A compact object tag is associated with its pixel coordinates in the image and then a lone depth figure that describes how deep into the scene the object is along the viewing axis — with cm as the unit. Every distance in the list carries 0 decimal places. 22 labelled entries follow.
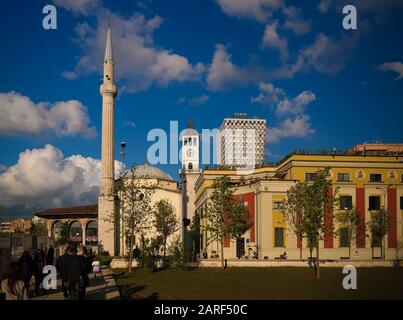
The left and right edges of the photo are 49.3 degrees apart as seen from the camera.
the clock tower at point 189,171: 8156
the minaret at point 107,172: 5516
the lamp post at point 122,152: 4929
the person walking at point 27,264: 1599
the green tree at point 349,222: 4278
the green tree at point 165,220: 5909
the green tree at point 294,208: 4056
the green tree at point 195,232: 6545
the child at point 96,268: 2514
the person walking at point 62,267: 1256
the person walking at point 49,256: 2308
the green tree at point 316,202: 3006
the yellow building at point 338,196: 4400
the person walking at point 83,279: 1268
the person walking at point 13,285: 1032
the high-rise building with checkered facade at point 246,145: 19062
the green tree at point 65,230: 7091
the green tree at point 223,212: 3847
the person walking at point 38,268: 1822
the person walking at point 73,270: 1245
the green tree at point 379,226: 4362
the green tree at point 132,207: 3419
